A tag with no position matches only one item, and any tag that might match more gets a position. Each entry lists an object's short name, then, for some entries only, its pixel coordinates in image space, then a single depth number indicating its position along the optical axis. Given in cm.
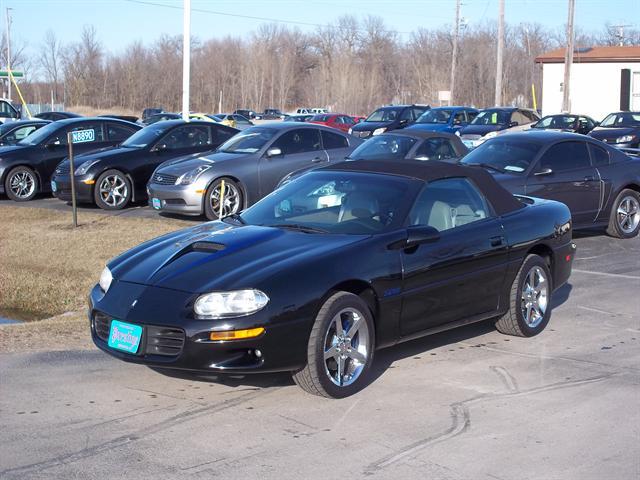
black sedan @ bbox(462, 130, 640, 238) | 1200
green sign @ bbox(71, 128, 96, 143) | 1823
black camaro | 559
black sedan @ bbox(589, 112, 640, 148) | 2831
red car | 3961
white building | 5034
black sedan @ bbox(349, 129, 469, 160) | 1484
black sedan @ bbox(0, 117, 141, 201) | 1780
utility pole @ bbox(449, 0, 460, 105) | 5330
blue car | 3103
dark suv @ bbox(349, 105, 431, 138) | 3114
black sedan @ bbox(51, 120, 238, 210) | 1586
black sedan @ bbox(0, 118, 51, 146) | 2100
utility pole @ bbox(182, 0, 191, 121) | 2325
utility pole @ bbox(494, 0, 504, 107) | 3928
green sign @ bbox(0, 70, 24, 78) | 5138
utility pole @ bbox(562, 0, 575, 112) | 4009
